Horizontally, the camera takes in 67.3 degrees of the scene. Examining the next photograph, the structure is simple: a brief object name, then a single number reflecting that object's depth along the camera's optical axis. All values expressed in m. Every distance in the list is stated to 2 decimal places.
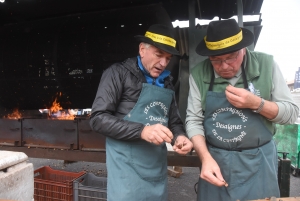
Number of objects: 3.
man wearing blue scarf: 1.85
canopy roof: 4.15
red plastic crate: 3.36
